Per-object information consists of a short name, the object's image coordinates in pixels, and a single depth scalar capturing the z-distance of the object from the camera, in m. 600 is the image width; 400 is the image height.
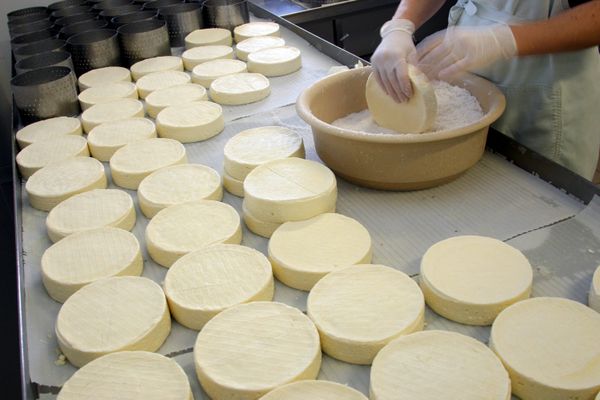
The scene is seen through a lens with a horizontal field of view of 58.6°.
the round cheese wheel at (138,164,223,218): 1.59
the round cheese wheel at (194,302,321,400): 1.01
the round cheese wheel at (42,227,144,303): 1.32
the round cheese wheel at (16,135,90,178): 1.87
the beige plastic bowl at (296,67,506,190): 1.45
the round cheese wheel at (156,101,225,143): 2.00
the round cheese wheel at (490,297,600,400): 0.94
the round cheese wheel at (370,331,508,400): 0.95
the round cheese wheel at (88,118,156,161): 1.93
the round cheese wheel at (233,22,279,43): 2.83
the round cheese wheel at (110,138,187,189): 1.75
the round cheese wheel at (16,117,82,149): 2.04
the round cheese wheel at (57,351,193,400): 1.01
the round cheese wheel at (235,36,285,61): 2.66
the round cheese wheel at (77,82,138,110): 2.29
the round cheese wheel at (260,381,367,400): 0.97
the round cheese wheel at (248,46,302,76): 2.46
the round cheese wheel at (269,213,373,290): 1.28
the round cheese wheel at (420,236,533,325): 1.13
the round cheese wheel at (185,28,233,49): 2.80
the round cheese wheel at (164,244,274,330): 1.20
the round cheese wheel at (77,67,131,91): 2.46
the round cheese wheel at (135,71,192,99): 2.37
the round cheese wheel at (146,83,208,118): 2.19
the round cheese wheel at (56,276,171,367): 1.13
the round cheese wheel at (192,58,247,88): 2.43
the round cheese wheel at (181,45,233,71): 2.62
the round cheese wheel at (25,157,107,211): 1.68
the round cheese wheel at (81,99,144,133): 2.12
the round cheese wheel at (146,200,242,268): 1.40
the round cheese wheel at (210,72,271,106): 2.26
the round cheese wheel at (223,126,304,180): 1.67
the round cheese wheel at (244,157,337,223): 1.45
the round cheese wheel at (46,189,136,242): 1.52
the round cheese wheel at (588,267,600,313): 1.10
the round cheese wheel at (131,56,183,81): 2.55
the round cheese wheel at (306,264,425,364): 1.08
